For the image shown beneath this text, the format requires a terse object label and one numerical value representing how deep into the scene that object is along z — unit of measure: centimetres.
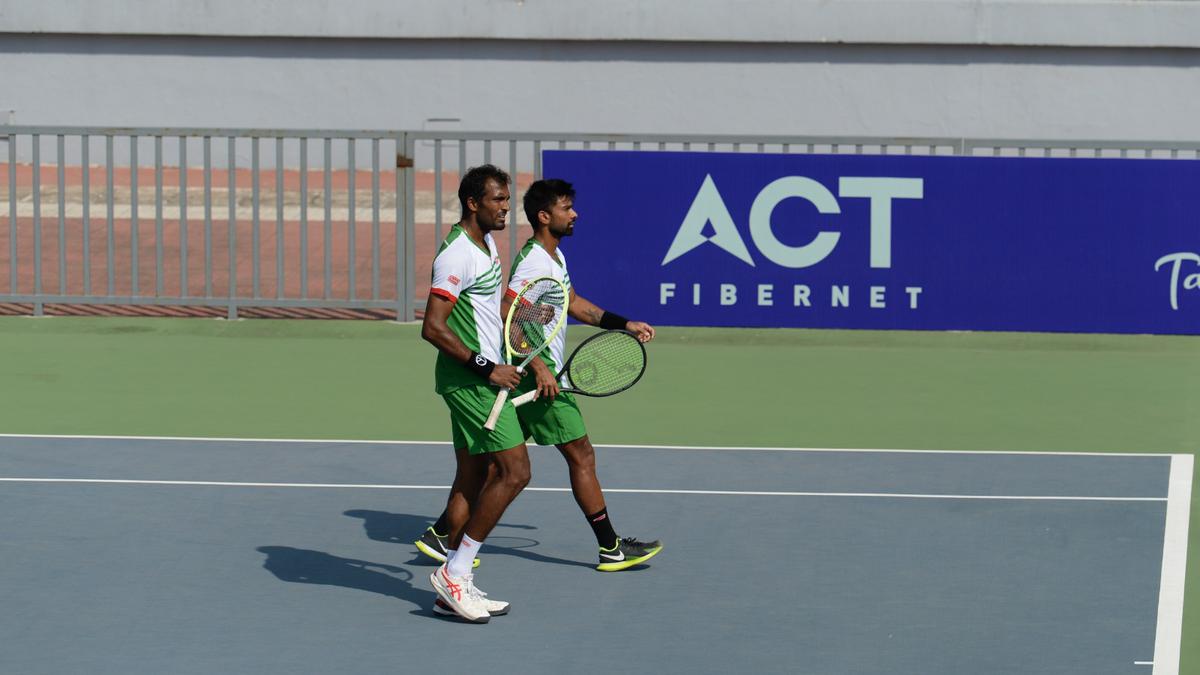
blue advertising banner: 3428
